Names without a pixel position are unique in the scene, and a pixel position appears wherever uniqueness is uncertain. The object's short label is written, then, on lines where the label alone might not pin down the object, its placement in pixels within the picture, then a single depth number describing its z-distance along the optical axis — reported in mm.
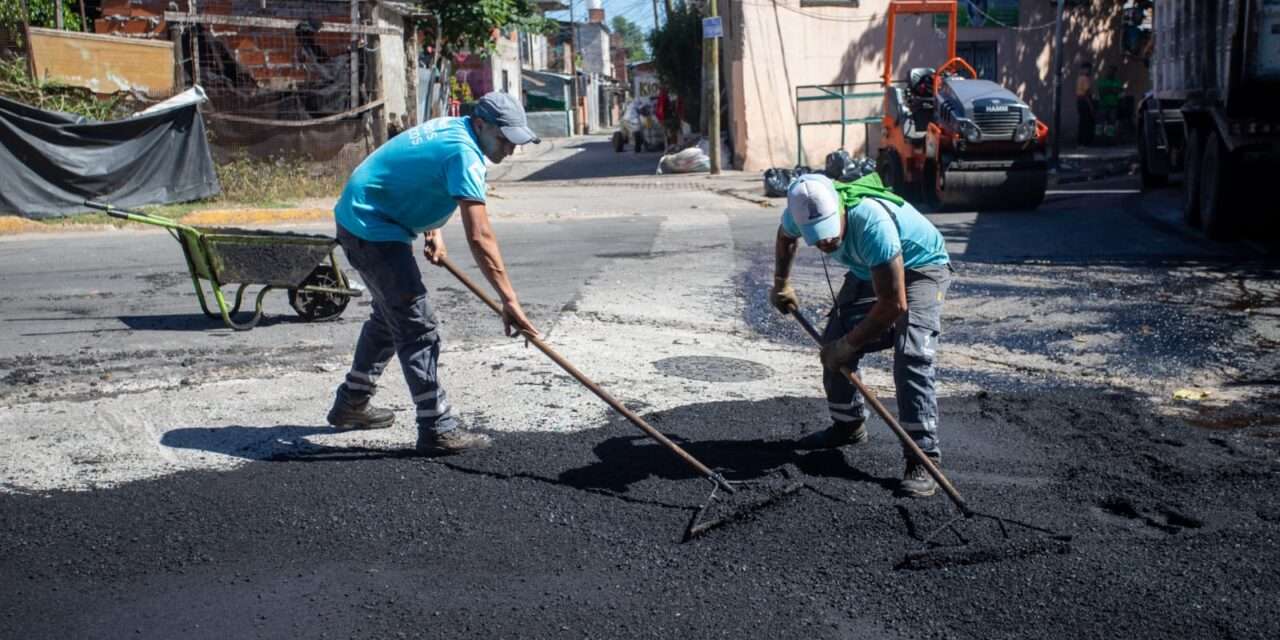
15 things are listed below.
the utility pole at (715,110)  21688
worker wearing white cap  4395
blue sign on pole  21250
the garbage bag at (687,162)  24016
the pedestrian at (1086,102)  25156
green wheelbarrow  7887
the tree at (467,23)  21906
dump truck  10750
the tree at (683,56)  32281
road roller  14523
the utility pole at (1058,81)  19969
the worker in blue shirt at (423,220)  4773
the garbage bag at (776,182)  17891
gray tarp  14719
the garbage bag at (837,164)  8664
